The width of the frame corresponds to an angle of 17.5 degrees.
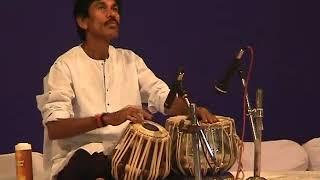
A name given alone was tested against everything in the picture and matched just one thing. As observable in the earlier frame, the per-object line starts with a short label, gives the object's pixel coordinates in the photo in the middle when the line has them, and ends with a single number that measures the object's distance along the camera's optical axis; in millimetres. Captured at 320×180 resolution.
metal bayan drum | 4770
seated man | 4784
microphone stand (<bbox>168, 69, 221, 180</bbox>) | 3885
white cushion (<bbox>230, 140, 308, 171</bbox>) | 6684
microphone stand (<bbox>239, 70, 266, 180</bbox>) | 4324
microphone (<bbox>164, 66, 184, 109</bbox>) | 3916
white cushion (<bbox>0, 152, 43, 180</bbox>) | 6289
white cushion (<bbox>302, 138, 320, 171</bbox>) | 6980
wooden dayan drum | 4617
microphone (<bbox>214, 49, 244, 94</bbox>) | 4062
